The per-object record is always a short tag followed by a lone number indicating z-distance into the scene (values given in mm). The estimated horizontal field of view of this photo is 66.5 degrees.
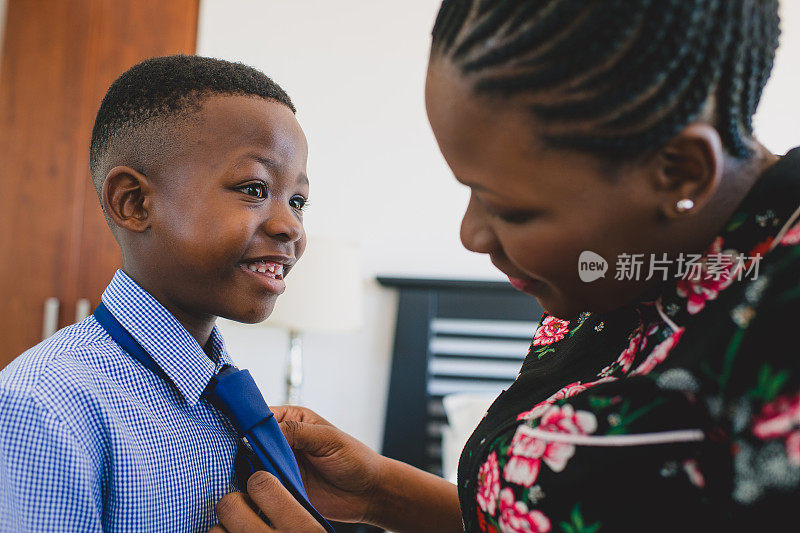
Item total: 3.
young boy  609
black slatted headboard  2537
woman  409
